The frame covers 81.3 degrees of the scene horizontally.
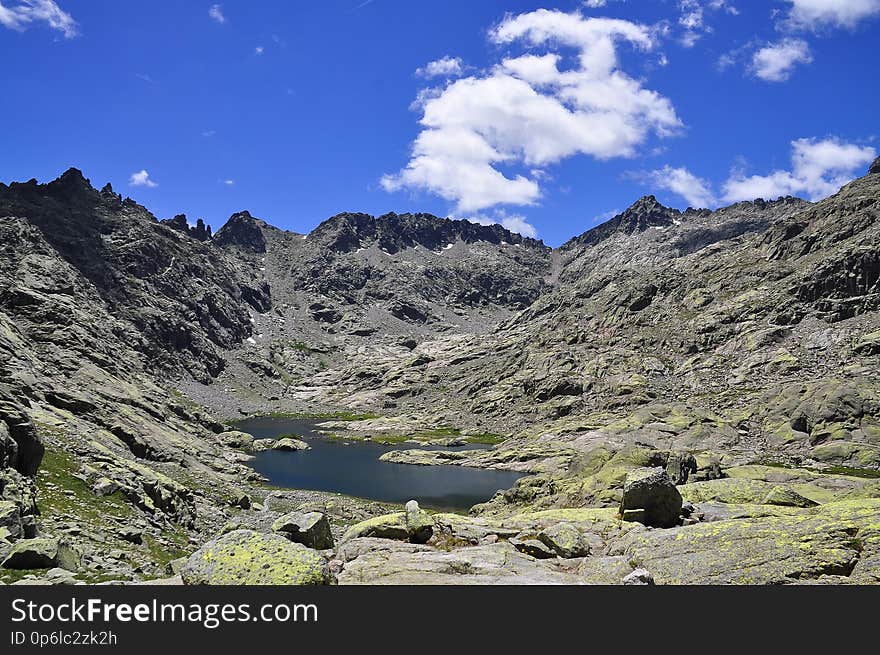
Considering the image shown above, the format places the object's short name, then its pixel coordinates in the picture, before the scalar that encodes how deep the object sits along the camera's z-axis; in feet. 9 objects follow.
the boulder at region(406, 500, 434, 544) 82.48
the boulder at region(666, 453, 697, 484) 185.98
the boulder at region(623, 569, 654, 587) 59.31
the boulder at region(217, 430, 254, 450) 431.76
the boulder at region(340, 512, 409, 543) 82.53
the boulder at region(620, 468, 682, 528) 89.25
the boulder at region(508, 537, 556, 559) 78.64
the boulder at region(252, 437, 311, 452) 469.16
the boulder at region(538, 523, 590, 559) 78.95
